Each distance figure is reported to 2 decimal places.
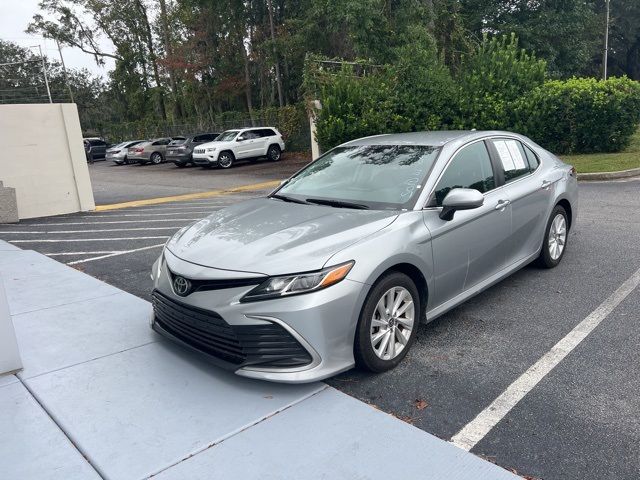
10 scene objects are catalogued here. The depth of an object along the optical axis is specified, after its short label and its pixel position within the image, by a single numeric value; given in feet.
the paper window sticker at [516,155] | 16.52
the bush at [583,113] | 47.37
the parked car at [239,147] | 77.01
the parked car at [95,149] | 116.26
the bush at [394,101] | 50.26
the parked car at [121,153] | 101.86
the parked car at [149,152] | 97.50
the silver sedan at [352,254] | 10.28
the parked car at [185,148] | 84.07
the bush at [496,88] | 49.26
